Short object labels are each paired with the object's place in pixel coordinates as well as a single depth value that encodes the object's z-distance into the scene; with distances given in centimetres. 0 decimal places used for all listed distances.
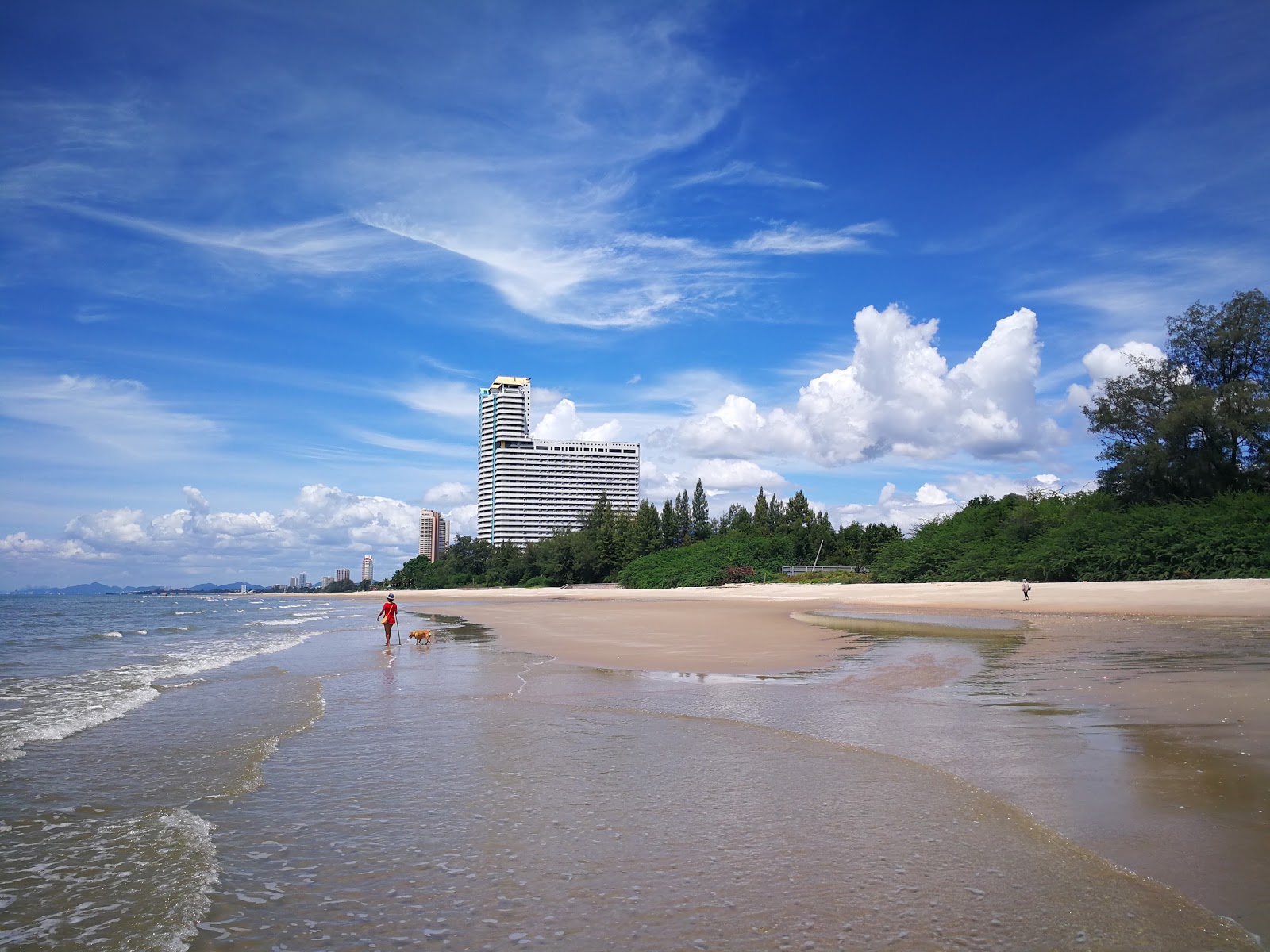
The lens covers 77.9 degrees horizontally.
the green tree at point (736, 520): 10421
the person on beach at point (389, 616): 2428
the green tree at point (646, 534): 10300
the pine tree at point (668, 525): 10775
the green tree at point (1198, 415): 4381
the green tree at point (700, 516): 11556
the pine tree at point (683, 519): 11369
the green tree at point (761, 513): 10184
